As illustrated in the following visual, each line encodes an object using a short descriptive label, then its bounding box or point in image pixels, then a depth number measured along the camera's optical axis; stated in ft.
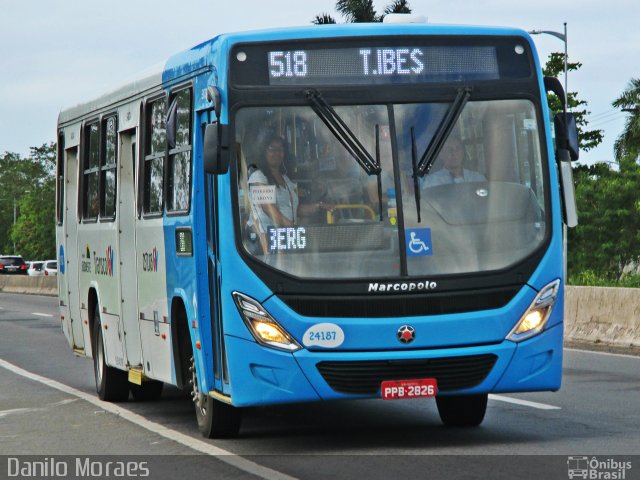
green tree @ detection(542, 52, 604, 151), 219.61
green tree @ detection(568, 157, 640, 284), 205.05
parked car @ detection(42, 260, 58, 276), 296.46
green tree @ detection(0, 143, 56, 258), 486.79
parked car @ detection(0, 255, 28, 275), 329.72
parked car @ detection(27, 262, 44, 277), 318.71
